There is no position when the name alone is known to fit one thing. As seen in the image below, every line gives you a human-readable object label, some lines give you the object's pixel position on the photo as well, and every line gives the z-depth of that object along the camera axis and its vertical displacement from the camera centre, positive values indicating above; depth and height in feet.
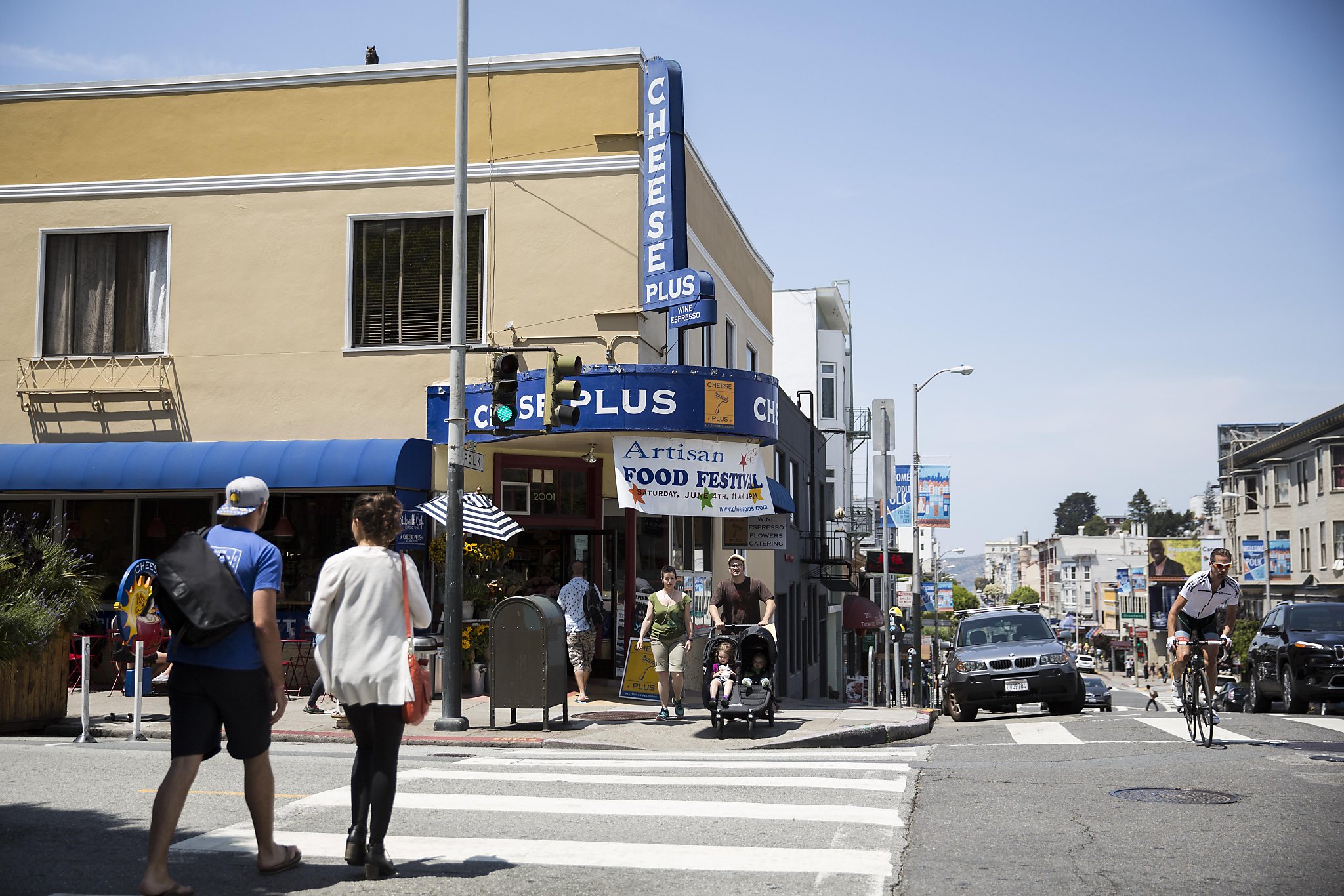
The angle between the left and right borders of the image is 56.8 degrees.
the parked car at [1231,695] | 66.39 -6.90
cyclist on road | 37.27 -1.17
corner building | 59.62 +13.65
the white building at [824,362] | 162.81 +27.64
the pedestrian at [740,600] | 45.21 -1.16
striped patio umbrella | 53.98 +2.18
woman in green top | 46.32 -2.26
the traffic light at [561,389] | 45.78 +6.54
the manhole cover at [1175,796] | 26.09 -4.89
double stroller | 43.24 -3.87
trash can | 53.52 -4.33
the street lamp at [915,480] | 124.98 +9.05
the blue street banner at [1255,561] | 173.99 +1.10
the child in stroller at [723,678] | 43.19 -3.82
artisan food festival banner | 54.85 +4.08
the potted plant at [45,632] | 40.83 -2.22
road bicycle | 36.99 -3.95
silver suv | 56.03 -4.93
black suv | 50.90 -3.65
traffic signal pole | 44.70 +4.48
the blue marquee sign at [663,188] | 58.13 +17.90
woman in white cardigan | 19.19 -1.51
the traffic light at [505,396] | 45.32 +6.28
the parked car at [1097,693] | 122.72 -12.51
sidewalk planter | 42.50 -4.30
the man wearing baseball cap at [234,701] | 18.17 -2.01
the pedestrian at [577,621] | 53.93 -2.29
